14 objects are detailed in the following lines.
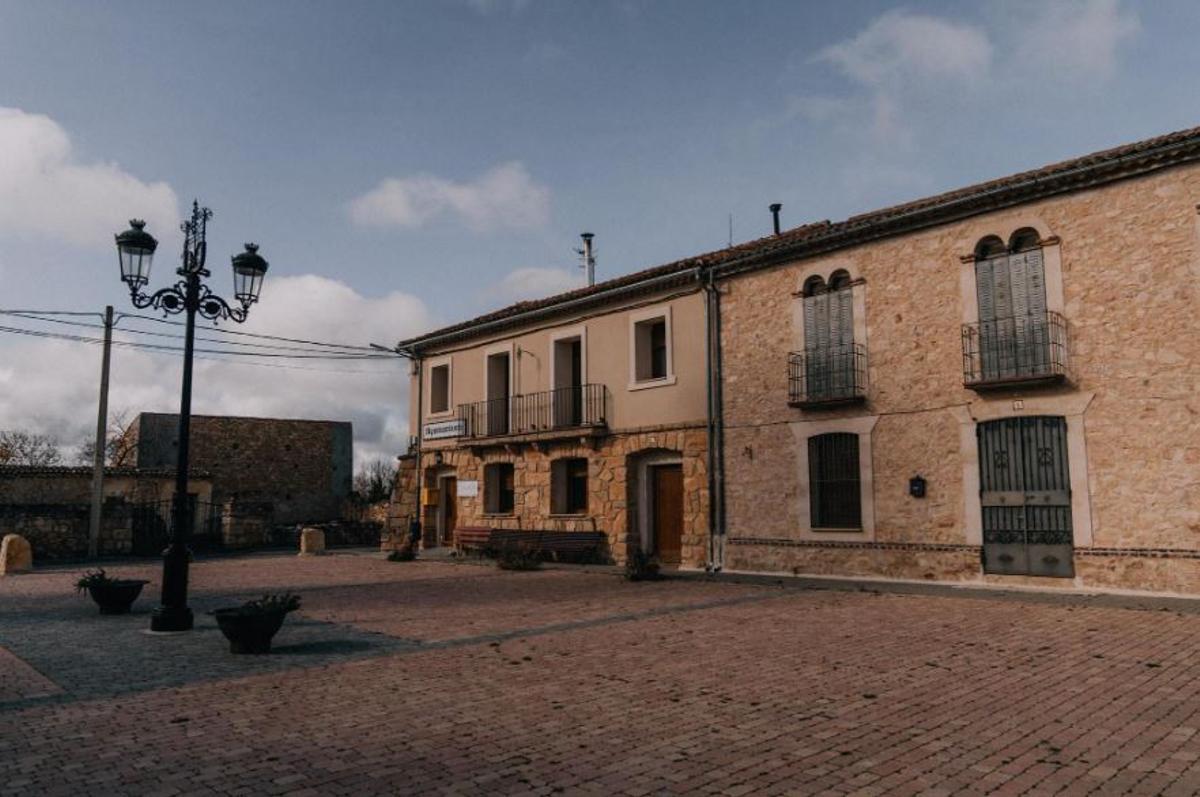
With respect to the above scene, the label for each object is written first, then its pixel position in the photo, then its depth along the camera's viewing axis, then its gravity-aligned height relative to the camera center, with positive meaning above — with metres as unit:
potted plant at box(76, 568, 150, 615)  10.52 -1.24
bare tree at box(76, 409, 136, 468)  36.62 +2.12
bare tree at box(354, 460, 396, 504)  33.25 +0.48
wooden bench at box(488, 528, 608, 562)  17.80 -1.08
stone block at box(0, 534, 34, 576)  17.61 -1.30
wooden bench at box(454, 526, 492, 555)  19.73 -1.09
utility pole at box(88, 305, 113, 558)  21.45 +0.72
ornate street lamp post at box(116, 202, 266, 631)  9.03 +2.24
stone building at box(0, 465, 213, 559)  21.64 -0.34
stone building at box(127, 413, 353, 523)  34.94 +1.65
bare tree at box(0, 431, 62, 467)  46.00 +2.52
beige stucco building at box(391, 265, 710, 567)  16.77 +1.68
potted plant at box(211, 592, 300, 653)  7.58 -1.19
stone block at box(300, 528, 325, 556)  23.03 -1.33
